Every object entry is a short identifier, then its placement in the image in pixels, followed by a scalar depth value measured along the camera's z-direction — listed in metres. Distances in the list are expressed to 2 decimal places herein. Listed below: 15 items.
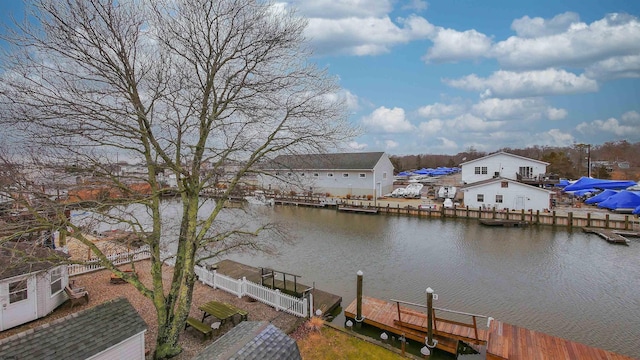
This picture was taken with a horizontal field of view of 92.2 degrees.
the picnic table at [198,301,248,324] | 9.59
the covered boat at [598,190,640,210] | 27.09
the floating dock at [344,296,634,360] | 7.98
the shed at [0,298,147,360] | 5.93
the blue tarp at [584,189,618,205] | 30.56
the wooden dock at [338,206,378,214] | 31.77
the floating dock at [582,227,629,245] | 19.62
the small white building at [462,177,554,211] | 27.80
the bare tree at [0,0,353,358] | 5.96
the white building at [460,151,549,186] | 35.94
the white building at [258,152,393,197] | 38.50
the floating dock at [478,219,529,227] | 25.06
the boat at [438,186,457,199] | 34.53
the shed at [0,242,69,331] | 9.02
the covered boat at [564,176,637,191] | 36.06
